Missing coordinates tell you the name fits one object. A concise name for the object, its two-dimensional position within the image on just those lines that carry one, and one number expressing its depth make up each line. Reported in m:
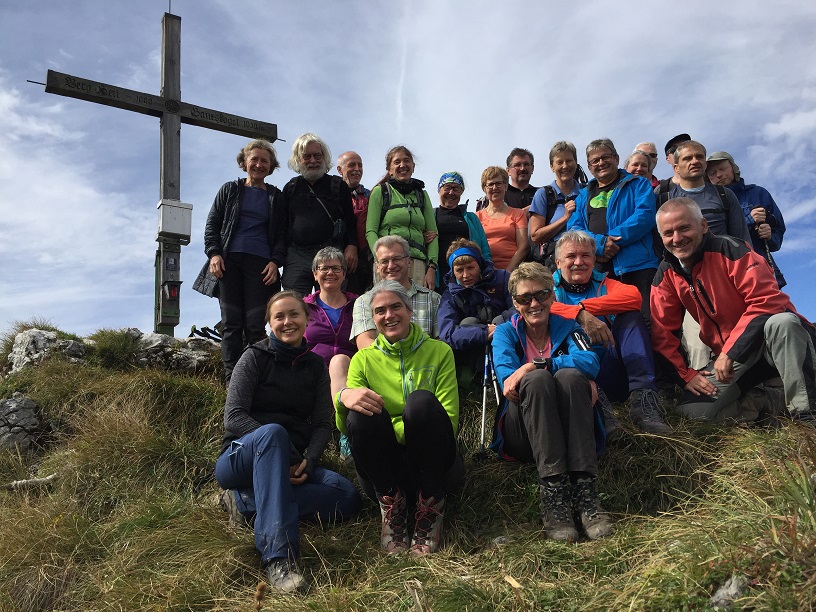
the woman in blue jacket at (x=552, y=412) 3.88
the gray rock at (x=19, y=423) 6.58
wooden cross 9.02
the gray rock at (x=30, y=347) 7.81
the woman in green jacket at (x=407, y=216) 6.89
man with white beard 6.91
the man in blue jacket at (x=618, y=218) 6.04
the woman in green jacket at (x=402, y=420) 3.97
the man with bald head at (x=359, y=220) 7.48
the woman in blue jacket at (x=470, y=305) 5.52
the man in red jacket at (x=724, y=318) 4.47
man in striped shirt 5.45
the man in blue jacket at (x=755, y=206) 7.37
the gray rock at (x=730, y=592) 2.48
